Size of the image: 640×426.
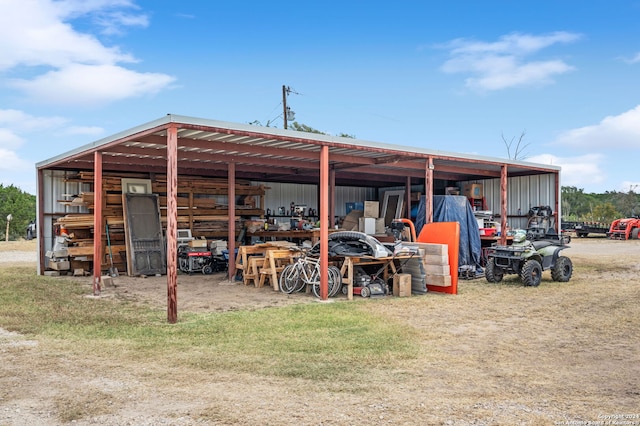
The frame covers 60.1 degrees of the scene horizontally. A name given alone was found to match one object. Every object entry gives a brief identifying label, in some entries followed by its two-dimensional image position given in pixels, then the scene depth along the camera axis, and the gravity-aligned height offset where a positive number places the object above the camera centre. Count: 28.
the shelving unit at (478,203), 17.75 +0.70
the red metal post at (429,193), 12.56 +0.73
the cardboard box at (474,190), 17.61 +1.11
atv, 11.75 -0.80
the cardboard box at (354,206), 19.75 +0.68
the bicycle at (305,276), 10.28 -0.99
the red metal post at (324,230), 9.97 -0.09
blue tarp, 13.90 +0.12
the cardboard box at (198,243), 14.74 -0.48
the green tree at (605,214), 40.06 +0.78
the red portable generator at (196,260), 14.58 -0.94
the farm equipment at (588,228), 30.61 -0.19
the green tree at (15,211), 32.97 +0.89
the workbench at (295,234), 14.62 -0.24
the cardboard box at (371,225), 17.22 +0.00
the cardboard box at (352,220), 18.62 +0.15
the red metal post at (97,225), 10.75 +0.01
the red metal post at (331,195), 14.96 +0.85
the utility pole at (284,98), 32.86 +7.56
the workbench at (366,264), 10.14 -0.75
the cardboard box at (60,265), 14.38 -1.03
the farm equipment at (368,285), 10.28 -1.14
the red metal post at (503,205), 14.41 +0.51
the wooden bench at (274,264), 11.33 -0.84
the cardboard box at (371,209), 18.72 +0.55
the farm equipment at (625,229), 28.19 -0.23
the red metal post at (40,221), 14.64 +0.12
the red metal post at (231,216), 12.94 +0.22
